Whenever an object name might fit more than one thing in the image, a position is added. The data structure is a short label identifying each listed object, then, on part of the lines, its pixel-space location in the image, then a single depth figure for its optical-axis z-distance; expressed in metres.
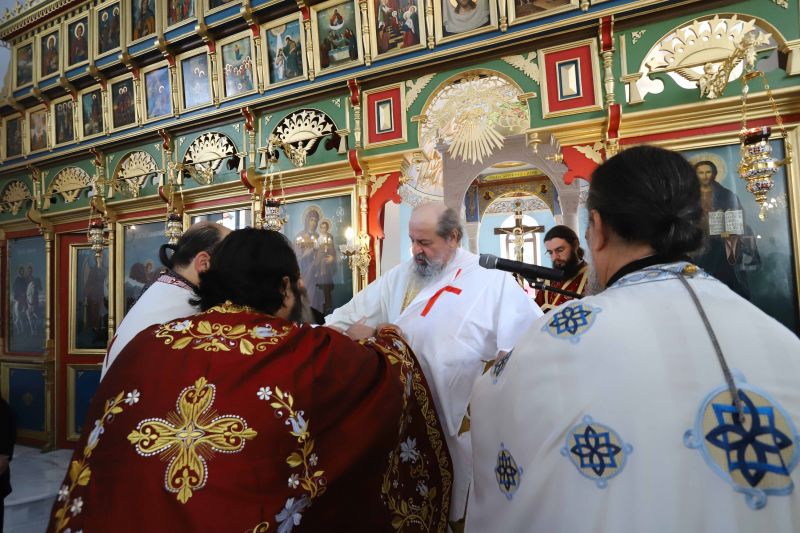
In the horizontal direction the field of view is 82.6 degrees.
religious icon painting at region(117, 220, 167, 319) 6.93
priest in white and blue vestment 0.88
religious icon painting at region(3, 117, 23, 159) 8.39
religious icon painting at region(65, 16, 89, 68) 7.30
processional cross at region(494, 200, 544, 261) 8.51
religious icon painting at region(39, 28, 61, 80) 7.64
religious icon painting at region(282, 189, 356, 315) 5.22
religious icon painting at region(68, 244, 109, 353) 7.38
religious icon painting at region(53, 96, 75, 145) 7.67
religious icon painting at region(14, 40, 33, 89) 8.00
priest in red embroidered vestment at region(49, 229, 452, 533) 1.18
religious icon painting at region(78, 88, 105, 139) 7.36
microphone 1.53
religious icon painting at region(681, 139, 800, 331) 3.42
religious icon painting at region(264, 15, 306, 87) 5.59
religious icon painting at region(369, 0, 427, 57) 4.93
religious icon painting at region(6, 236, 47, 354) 8.04
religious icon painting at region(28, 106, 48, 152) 8.02
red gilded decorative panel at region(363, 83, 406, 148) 4.98
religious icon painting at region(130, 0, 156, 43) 6.63
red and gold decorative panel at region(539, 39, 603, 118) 4.16
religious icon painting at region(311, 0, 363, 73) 5.26
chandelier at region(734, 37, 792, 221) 3.19
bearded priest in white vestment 2.27
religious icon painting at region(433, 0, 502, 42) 4.58
